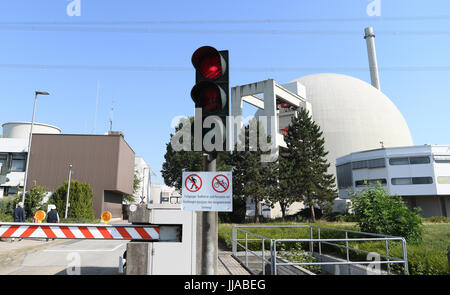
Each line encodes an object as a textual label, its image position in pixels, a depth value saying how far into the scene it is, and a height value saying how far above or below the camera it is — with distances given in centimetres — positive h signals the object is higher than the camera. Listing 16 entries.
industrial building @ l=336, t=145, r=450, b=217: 5038 +513
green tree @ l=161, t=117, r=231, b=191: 4965 +680
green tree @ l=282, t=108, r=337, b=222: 3900 +489
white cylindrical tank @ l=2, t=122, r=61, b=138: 4738 +1179
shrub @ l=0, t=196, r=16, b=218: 2745 +6
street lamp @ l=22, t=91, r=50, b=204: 2329 +843
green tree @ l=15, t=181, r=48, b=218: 2564 +50
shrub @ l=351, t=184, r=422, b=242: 1220 -47
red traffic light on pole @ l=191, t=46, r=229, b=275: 331 +113
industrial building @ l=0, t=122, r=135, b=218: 3925 +573
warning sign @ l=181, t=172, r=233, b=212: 331 +14
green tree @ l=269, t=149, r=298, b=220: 3812 +240
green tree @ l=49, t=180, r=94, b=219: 3203 +60
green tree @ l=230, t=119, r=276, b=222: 3712 +401
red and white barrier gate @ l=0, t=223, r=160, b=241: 452 -37
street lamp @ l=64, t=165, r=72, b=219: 2979 +72
